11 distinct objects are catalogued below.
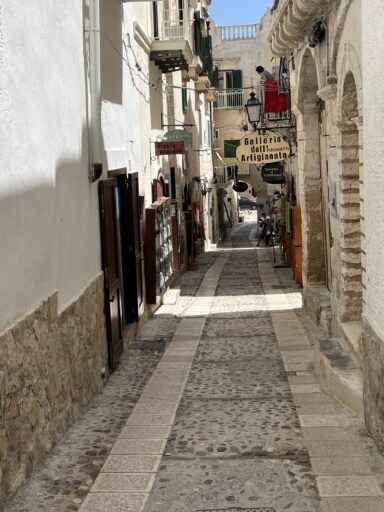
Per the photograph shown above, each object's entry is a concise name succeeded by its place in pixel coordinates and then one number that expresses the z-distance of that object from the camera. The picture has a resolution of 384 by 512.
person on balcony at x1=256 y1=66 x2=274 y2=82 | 21.22
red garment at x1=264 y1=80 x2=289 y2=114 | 19.31
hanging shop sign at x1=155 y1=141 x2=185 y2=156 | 15.12
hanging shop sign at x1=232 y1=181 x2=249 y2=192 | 39.12
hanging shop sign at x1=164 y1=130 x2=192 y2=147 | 15.93
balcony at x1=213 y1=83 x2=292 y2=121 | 19.25
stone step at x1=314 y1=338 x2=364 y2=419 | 7.00
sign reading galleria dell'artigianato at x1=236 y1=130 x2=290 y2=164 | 15.51
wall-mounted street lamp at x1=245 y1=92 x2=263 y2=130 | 17.88
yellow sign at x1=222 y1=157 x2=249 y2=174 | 38.96
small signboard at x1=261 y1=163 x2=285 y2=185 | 20.59
